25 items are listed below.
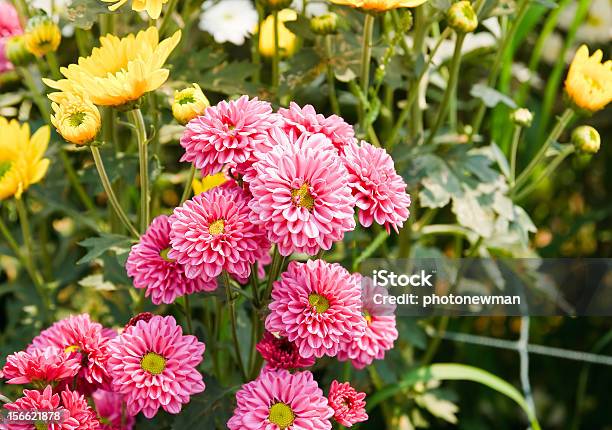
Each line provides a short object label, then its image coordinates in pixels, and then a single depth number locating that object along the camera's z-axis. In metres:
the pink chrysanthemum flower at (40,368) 0.74
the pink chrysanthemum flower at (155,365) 0.71
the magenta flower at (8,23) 1.14
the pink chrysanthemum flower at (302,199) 0.67
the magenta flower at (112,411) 0.91
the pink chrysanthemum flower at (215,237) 0.69
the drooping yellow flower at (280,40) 1.15
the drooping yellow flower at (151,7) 0.83
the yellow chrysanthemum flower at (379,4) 0.86
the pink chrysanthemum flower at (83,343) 0.78
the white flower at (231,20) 1.25
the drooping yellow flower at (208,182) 0.90
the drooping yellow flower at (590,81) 0.97
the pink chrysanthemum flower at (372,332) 0.79
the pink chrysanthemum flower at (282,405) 0.71
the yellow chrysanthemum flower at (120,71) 0.75
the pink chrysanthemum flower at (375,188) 0.72
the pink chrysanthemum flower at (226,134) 0.72
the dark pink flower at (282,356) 0.75
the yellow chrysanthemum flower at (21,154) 0.95
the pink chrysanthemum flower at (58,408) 0.72
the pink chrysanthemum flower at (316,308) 0.70
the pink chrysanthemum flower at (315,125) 0.77
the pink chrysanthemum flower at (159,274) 0.76
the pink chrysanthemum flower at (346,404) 0.74
